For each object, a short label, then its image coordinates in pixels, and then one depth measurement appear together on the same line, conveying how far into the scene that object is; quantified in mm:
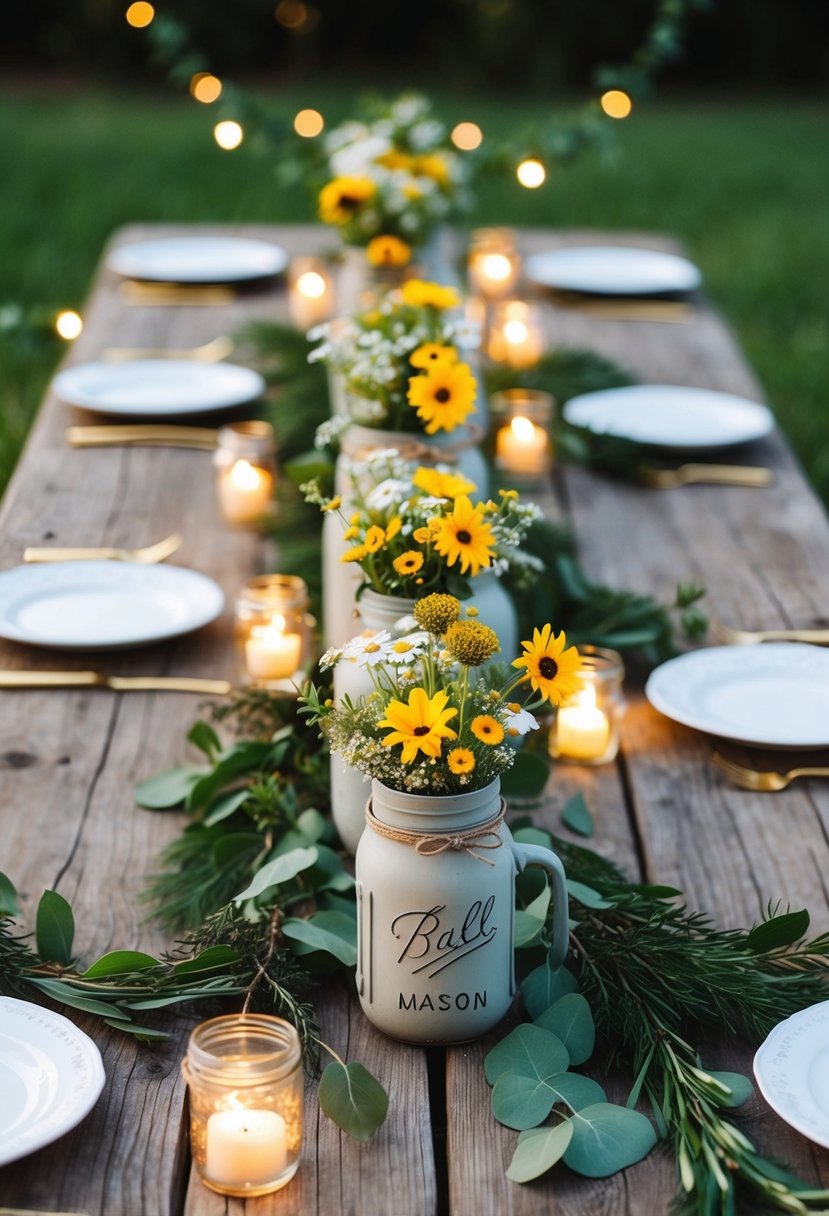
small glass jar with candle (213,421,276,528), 2305
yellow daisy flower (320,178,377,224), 2811
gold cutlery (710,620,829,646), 1977
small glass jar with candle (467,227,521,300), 3498
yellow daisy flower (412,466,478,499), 1425
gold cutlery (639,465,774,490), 2572
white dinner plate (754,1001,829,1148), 1087
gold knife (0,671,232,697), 1856
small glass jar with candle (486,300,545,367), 2943
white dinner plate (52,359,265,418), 2725
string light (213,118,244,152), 3260
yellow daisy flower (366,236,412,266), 2764
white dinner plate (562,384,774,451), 2646
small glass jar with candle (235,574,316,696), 1827
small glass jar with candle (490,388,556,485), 2518
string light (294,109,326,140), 3334
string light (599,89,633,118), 3299
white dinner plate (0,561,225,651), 1921
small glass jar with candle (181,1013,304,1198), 1035
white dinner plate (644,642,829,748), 1716
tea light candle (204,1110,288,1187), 1041
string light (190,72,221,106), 3270
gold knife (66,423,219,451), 2658
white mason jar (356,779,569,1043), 1173
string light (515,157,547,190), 3369
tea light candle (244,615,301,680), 1827
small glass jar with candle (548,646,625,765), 1685
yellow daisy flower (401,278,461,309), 1985
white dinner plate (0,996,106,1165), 1059
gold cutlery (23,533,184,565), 2172
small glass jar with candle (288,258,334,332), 3170
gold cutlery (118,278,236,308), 3494
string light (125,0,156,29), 3219
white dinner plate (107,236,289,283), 3568
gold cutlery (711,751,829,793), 1652
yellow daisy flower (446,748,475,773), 1126
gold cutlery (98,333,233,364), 3055
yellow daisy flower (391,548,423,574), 1351
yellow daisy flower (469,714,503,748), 1129
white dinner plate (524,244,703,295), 3582
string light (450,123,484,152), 3486
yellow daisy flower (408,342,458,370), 1712
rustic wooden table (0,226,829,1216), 1071
